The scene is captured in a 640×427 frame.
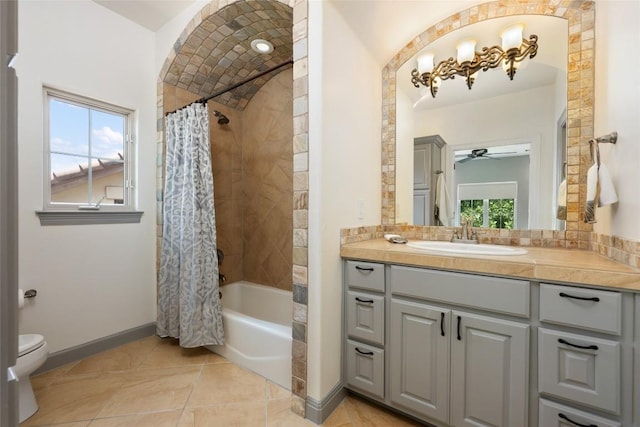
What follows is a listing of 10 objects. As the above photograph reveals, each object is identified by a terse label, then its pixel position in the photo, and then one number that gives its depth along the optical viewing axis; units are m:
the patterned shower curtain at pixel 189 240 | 2.09
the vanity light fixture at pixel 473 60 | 1.71
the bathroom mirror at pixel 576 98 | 1.52
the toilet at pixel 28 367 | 1.46
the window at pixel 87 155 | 1.99
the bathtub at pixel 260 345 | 1.78
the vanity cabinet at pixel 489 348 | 1.03
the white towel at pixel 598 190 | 1.19
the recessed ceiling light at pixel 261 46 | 2.18
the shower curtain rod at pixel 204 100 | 2.16
